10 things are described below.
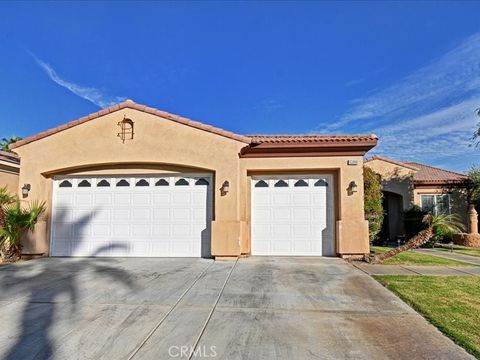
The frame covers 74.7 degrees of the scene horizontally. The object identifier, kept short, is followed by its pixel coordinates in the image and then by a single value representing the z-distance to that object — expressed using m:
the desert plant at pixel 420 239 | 9.55
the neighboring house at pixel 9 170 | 12.14
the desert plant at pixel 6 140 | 23.82
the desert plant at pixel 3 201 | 10.39
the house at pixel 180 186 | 10.68
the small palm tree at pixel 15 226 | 10.37
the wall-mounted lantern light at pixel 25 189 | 11.00
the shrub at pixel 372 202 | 12.24
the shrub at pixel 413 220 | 17.23
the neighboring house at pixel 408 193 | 18.94
